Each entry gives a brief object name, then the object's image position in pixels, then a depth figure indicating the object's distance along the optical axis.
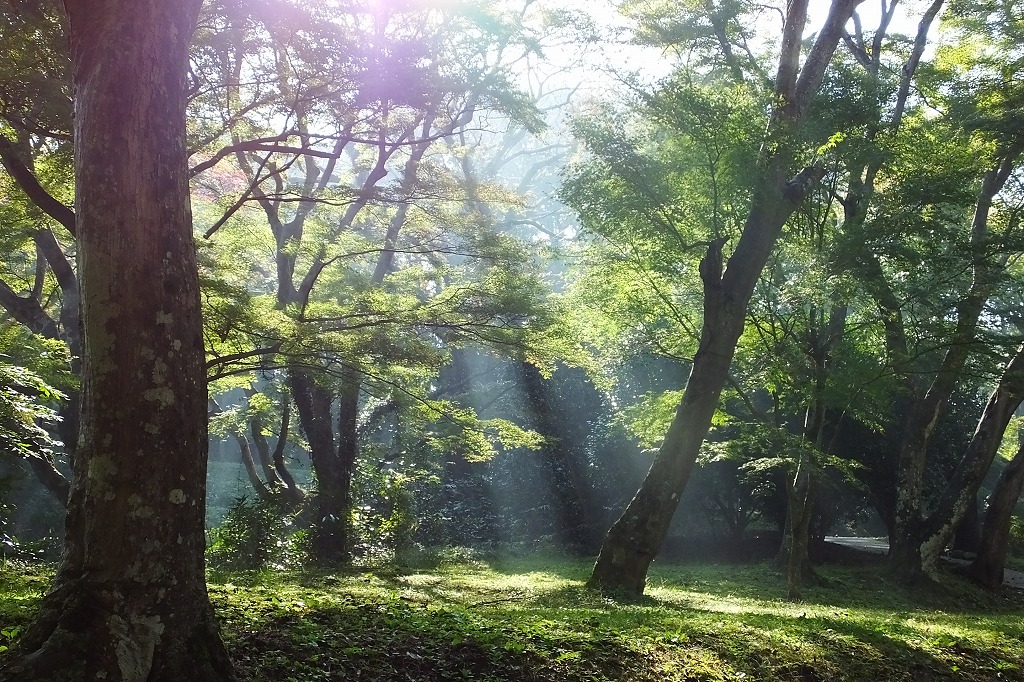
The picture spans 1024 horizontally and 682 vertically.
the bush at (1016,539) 15.95
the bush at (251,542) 9.53
